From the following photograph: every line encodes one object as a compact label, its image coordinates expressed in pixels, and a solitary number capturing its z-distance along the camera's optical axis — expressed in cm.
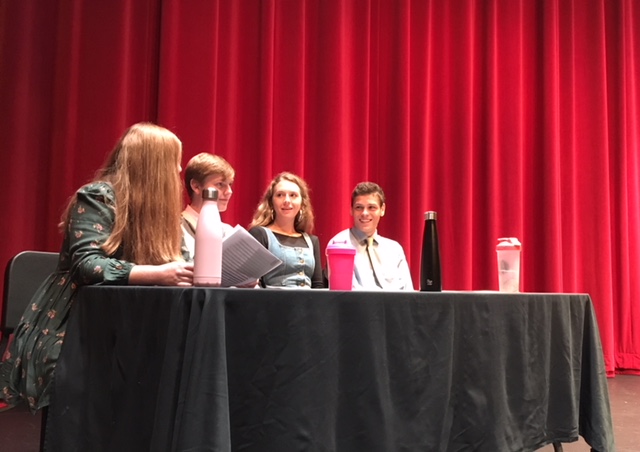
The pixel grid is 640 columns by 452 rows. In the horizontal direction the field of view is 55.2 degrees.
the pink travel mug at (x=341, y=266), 141
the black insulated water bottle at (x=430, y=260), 146
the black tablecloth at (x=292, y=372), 106
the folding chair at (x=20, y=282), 203
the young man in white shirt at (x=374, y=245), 289
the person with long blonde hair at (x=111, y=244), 139
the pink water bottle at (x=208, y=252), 121
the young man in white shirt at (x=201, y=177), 252
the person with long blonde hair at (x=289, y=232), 267
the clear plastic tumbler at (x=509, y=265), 182
